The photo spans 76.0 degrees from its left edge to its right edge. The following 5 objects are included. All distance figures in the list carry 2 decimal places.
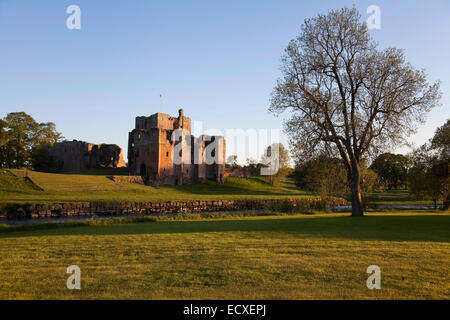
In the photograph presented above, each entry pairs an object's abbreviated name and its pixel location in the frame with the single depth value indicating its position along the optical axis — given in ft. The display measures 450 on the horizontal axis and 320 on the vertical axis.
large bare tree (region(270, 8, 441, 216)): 59.00
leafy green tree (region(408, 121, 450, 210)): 84.02
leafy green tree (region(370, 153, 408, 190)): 194.45
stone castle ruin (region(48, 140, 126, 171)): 199.82
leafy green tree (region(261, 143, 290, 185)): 229.25
